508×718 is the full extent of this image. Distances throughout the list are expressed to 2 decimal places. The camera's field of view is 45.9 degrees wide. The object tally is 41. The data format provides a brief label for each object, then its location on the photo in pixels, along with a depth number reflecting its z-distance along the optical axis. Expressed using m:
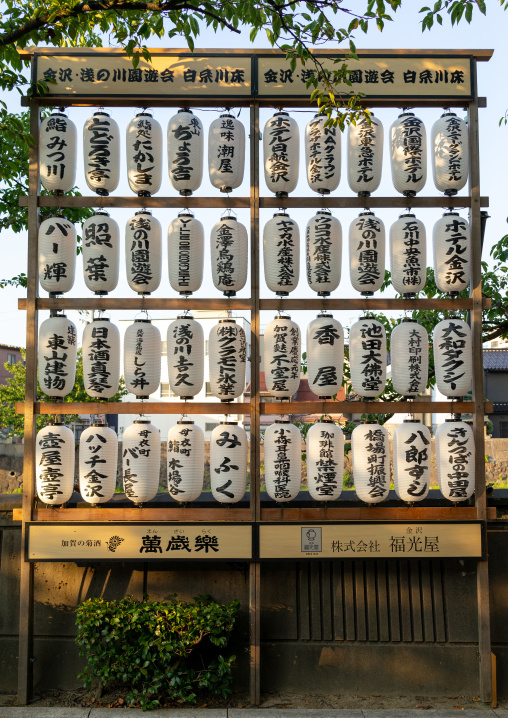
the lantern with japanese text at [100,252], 6.74
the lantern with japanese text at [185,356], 6.65
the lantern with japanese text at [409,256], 6.79
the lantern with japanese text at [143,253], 6.73
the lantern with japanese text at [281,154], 6.82
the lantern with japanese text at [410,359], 6.70
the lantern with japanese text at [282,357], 6.65
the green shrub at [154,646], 6.19
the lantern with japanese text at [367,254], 6.75
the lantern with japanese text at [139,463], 6.59
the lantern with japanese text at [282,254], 6.75
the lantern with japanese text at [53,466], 6.65
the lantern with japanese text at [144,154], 6.80
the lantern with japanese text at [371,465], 6.59
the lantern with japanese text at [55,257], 6.80
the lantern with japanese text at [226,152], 6.84
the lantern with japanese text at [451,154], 6.90
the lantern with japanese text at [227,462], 6.59
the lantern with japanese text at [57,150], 6.88
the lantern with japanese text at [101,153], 6.80
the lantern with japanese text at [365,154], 6.79
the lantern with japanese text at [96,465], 6.64
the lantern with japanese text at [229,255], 6.75
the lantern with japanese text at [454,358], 6.75
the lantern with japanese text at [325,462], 6.57
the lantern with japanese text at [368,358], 6.70
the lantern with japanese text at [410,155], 6.84
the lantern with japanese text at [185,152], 6.79
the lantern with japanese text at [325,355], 6.66
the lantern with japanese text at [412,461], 6.62
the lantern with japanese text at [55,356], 6.71
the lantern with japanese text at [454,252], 6.84
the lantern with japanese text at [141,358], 6.68
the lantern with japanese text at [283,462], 6.59
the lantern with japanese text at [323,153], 6.81
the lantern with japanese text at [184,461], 6.59
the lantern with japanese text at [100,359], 6.66
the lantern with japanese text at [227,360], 6.65
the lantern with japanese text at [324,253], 6.74
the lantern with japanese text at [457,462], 6.64
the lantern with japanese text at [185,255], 6.73
